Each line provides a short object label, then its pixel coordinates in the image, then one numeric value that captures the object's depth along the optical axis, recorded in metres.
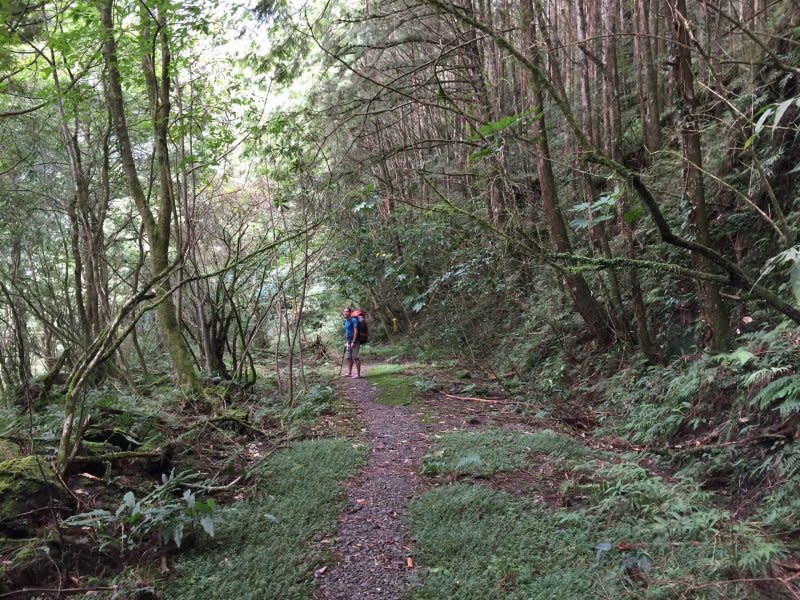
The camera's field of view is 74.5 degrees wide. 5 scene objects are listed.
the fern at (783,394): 4.33
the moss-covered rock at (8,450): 4.69
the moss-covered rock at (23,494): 3.92
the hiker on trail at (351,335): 11.27
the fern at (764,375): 4.64
